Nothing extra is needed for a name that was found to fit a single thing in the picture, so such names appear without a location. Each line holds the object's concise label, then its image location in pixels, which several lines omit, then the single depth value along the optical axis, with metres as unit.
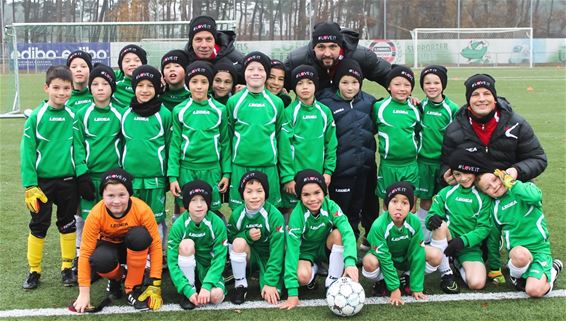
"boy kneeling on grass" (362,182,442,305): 4.07
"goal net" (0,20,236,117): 15.91
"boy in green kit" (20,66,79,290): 4.21
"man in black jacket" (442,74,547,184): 4.41
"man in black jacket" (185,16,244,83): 5.03
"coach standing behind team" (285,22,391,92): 4.89
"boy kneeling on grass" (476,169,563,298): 4.12
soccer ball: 3.71
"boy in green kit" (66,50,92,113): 4.62
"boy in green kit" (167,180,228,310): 3.98
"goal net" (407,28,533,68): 34.69
